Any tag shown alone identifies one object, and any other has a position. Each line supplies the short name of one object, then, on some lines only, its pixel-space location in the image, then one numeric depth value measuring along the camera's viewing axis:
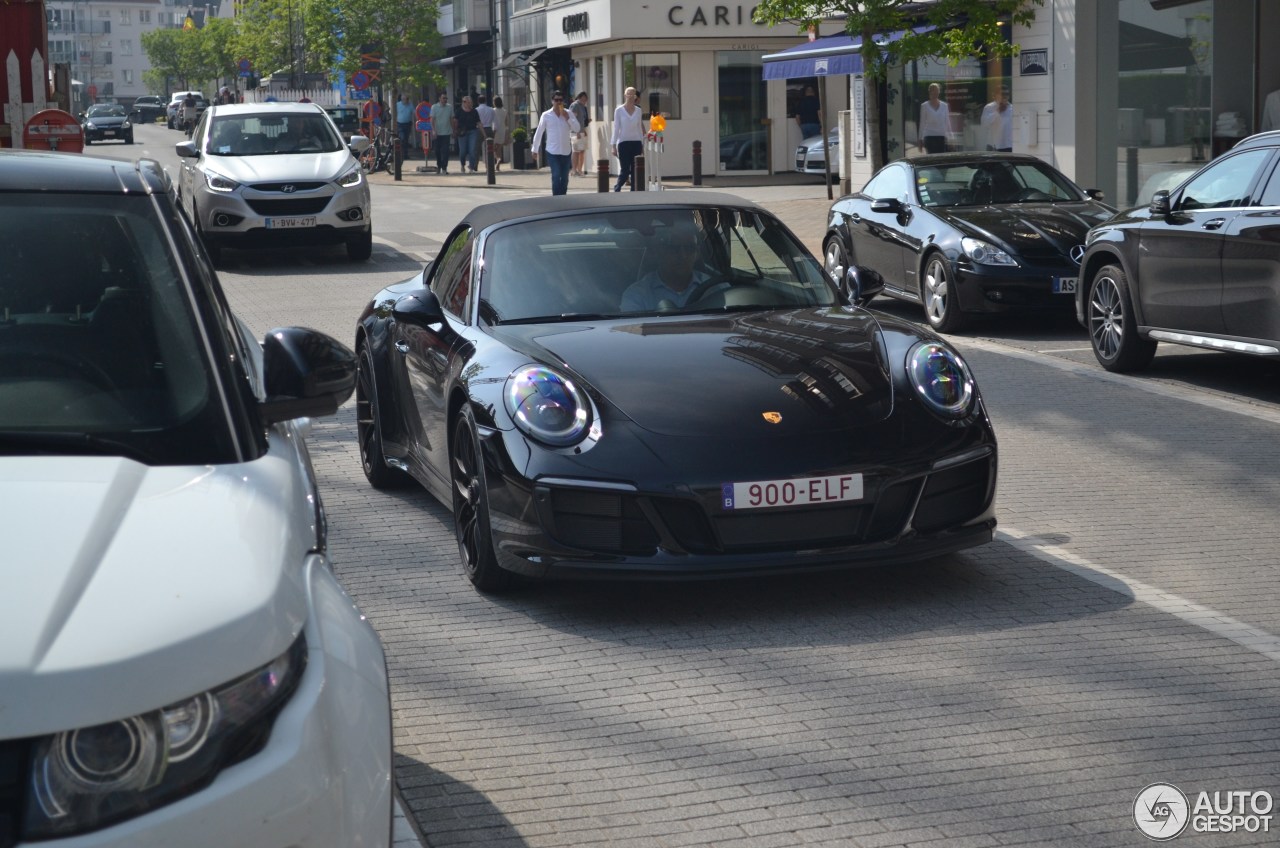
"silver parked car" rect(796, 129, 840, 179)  34.97
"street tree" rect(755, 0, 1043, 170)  20.72
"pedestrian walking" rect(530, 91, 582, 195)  27.62
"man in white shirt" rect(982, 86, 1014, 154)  23.94
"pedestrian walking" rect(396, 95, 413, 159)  47.06
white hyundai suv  18.75
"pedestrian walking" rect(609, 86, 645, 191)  26.94
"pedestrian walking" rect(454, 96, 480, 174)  42.72
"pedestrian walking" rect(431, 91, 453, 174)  41.56
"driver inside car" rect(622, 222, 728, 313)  6.59
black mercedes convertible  12.73
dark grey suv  9.50
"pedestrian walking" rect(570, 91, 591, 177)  39.84
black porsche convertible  5.36
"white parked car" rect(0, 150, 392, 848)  2.21
